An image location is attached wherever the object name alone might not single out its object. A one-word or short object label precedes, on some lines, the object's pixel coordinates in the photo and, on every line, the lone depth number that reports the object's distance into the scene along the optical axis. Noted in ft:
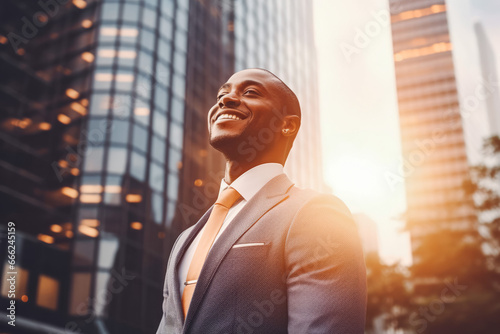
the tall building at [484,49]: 474.70
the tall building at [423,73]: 208.23
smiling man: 6.01
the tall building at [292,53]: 107.55
